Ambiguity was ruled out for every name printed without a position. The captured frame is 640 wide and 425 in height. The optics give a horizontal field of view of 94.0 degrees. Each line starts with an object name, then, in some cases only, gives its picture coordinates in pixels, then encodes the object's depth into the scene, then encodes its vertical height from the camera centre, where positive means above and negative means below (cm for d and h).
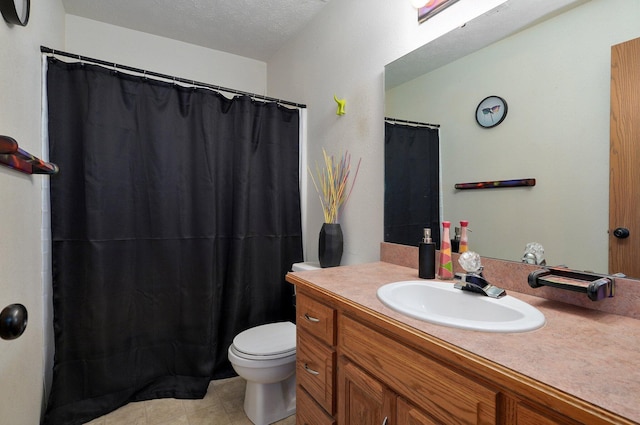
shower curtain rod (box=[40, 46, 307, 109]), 154 +82
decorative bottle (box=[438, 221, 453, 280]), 120 -21
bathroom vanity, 49 -32
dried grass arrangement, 187 +16
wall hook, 187 +66
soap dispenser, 122 -21
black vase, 178 -22
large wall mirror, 91 +27
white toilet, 150 -81
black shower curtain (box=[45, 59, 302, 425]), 161 -13
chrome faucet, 95 -24
